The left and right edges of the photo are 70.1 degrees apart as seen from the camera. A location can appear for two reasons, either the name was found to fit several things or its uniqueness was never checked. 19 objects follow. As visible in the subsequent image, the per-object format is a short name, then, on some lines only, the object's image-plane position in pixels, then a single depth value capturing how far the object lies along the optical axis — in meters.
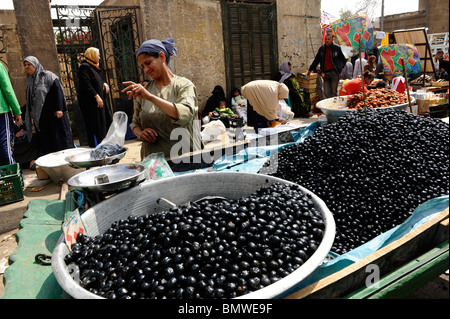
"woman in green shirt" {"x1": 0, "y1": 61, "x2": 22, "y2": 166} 4.14
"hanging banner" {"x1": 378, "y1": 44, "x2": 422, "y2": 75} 9.75
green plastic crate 3.18
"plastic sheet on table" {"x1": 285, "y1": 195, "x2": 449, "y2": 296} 1.60
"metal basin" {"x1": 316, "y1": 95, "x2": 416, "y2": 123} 3.97
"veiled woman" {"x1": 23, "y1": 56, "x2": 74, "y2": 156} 4.53
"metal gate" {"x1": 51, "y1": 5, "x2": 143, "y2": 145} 6.15
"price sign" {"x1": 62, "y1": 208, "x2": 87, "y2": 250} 1.53
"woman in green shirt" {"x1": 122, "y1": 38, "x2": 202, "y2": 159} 2.44
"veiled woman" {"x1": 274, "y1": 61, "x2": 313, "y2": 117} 8.47
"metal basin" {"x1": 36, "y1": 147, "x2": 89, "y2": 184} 3.31
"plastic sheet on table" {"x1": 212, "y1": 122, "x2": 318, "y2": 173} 3.24
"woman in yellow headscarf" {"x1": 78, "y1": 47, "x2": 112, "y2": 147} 5.19
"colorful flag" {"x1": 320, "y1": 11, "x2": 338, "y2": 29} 12.84
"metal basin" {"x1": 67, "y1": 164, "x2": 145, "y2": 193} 1.83
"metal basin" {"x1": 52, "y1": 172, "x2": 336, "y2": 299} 1.38
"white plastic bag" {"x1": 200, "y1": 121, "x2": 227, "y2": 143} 6.13
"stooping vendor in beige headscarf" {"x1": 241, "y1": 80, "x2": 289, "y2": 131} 4.93
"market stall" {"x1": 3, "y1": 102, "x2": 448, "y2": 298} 1.55
